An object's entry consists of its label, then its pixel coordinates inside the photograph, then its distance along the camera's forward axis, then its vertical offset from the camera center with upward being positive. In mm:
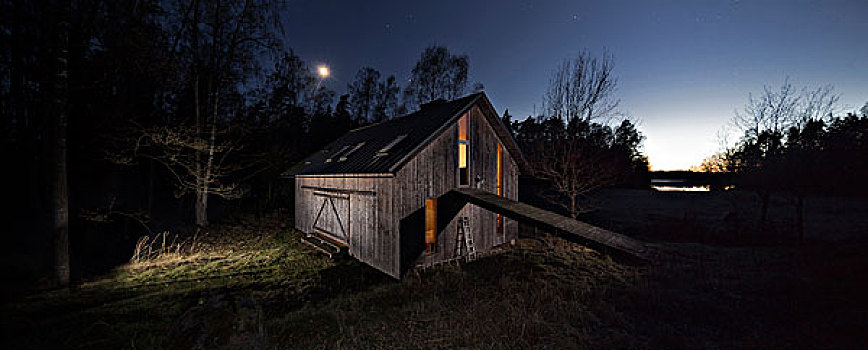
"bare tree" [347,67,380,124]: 30500 +8192
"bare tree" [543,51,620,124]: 12203 +3452
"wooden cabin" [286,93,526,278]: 9836 -508
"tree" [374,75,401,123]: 29344 +7590
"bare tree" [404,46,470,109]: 23219 +8251
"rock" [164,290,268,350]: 2979 -1643
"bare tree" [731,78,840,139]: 17516 +3570
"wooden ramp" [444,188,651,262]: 7246 -1487
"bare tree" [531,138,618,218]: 13047 +337
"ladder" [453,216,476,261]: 10961 -2495
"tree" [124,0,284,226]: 13688 +5110
